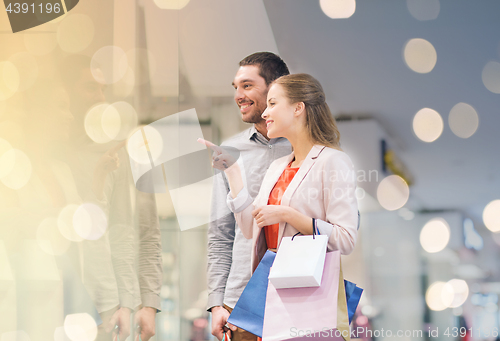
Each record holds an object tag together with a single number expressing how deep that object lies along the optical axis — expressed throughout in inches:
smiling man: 160.9
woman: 148.6
